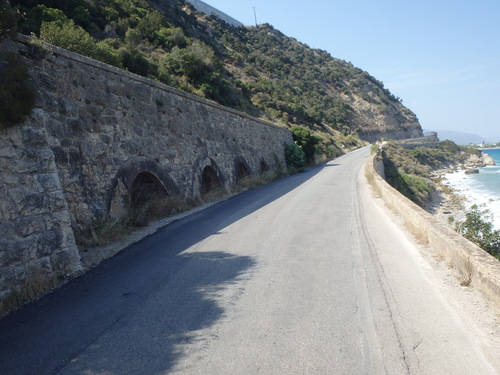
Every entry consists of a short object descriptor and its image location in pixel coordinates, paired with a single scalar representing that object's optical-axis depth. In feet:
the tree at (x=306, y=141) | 113.29
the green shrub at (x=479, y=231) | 25.64
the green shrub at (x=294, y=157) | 100.17
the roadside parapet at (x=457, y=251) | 13.25
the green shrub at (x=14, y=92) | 15.93
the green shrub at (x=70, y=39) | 43.19
